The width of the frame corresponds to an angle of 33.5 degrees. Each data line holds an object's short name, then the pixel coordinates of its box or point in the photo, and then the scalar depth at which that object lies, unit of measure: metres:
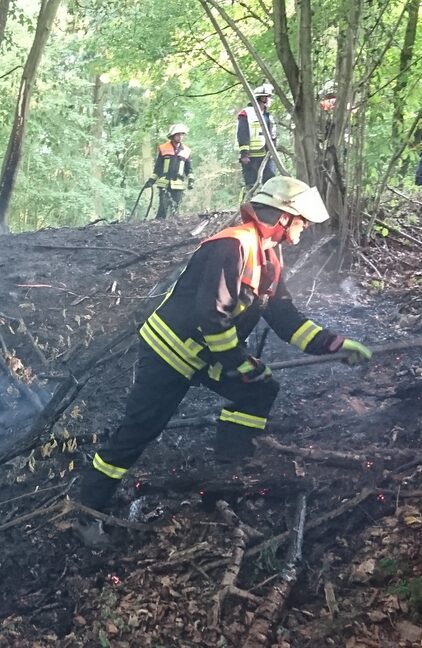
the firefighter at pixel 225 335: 3.73
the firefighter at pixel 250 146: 9.86
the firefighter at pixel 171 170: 12.21
